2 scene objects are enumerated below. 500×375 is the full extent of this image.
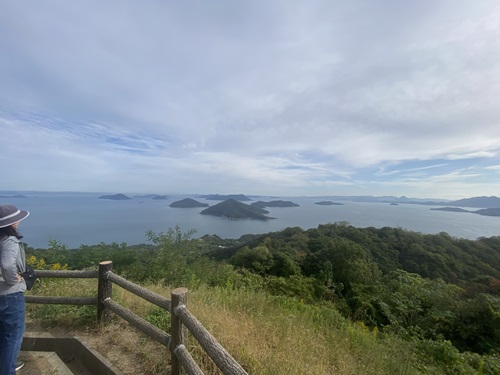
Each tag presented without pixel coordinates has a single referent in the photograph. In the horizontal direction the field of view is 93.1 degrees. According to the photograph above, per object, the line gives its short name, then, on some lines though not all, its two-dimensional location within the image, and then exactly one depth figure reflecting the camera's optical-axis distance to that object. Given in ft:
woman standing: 7.00
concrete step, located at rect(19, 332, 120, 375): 8.91
